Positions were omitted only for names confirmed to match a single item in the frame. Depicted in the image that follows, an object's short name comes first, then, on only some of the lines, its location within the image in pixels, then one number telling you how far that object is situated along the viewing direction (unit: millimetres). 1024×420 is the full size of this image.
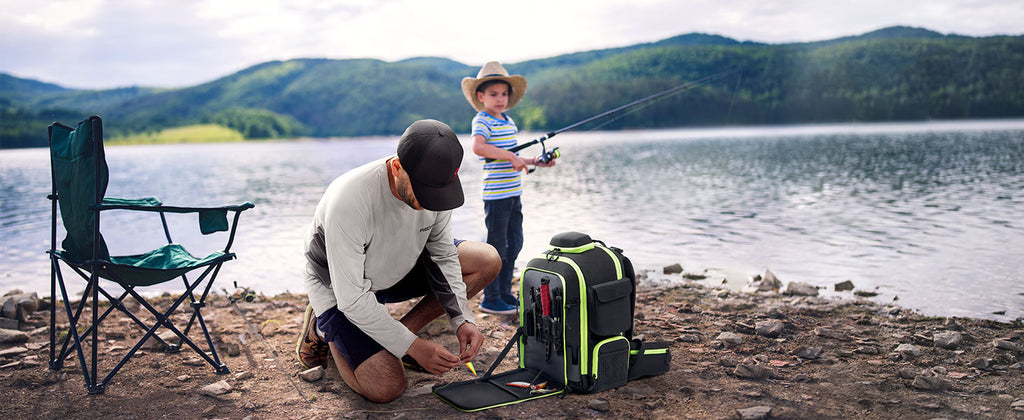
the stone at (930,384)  3148
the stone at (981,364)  3426
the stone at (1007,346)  3699
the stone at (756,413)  2852
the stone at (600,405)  3018
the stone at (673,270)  6383
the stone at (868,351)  3736
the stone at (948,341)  3762
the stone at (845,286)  5680
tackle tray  3092
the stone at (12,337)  4070
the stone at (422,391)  3328
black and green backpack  3123
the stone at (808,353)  3672
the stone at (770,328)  4078
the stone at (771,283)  5633
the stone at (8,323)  4328
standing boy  4582
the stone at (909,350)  3680
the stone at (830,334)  4023
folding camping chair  3240
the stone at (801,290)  5348
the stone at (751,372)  3379
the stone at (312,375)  3496
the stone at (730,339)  3957
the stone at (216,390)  3332
